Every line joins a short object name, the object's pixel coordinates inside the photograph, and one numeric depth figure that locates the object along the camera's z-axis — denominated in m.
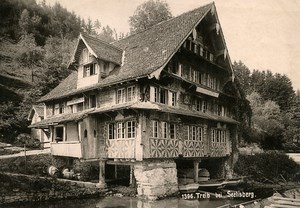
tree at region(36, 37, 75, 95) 34.78
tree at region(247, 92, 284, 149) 32.41
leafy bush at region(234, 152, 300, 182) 25.08
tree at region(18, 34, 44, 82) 42.56
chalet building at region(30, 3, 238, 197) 16.92
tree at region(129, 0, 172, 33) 36.12
